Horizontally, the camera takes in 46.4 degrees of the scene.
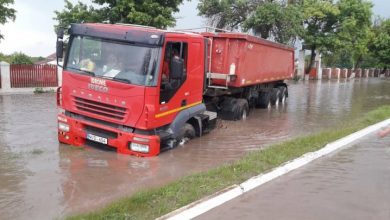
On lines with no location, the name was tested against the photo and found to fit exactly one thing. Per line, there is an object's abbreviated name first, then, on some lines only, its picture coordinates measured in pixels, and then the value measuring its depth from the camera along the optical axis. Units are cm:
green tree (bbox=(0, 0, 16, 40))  2003
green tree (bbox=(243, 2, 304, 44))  3231
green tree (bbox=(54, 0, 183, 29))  2152
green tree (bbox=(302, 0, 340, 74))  4097
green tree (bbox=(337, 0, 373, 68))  4284
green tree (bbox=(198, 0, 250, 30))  3390
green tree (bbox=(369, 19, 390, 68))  6231
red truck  824
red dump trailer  1370
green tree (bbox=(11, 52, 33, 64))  2743
